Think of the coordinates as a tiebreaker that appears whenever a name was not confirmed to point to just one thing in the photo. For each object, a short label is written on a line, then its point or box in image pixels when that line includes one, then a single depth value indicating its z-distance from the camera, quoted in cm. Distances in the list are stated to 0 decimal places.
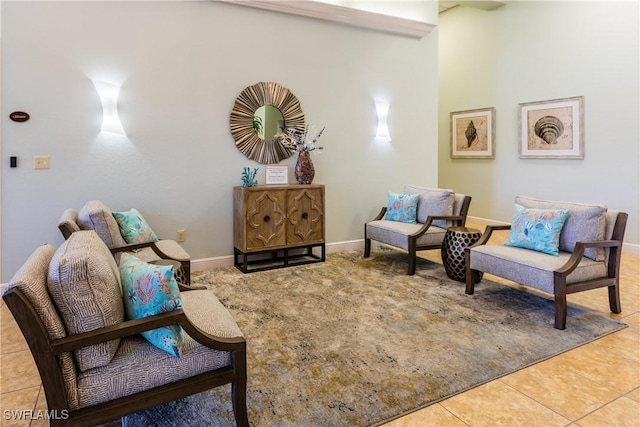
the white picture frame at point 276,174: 461
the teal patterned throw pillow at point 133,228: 338
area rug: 204
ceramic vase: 464
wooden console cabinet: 429
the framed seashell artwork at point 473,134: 669
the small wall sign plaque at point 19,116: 349
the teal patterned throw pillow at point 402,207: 475
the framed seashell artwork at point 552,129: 544
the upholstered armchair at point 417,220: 431
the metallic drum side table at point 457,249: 392
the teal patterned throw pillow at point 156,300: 164
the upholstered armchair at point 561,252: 296
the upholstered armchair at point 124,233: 292
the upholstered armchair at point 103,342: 140
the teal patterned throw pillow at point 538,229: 325
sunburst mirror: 448
